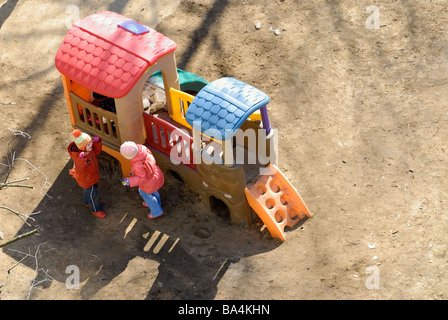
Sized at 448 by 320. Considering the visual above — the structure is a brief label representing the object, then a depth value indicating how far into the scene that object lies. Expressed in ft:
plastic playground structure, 59.43
